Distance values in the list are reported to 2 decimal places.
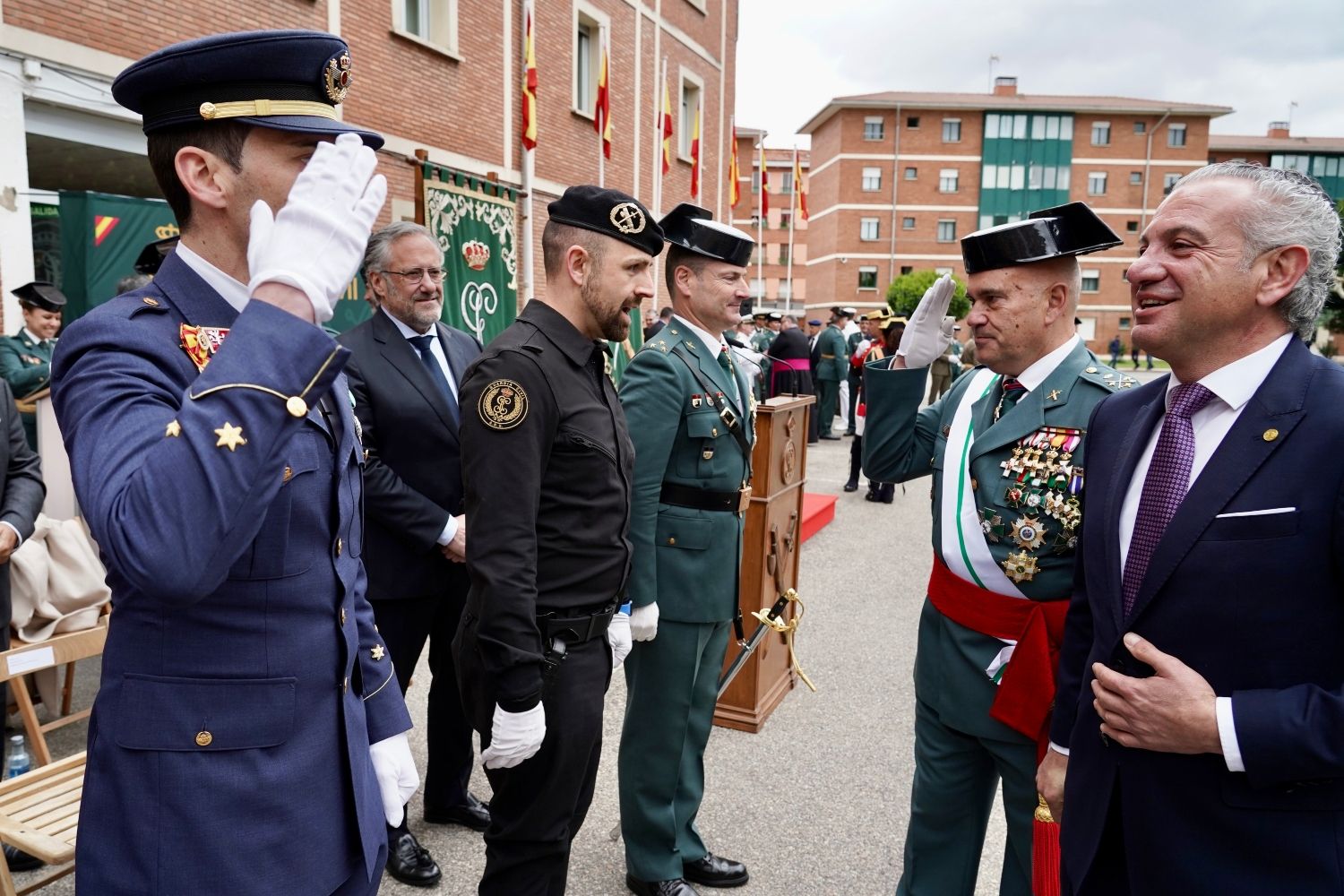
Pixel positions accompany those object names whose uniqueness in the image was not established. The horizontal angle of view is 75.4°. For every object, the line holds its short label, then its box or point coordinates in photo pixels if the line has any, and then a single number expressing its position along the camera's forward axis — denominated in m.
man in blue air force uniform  1.10
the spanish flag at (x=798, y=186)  24.49
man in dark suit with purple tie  1.52
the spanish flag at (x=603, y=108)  13.06
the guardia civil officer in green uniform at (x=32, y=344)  5.78
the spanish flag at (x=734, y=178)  18.86
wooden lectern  4.40
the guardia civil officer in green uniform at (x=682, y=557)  3.02
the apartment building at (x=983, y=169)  53.06
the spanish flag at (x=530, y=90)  12.01
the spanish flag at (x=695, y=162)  17.25
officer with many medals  2.34
